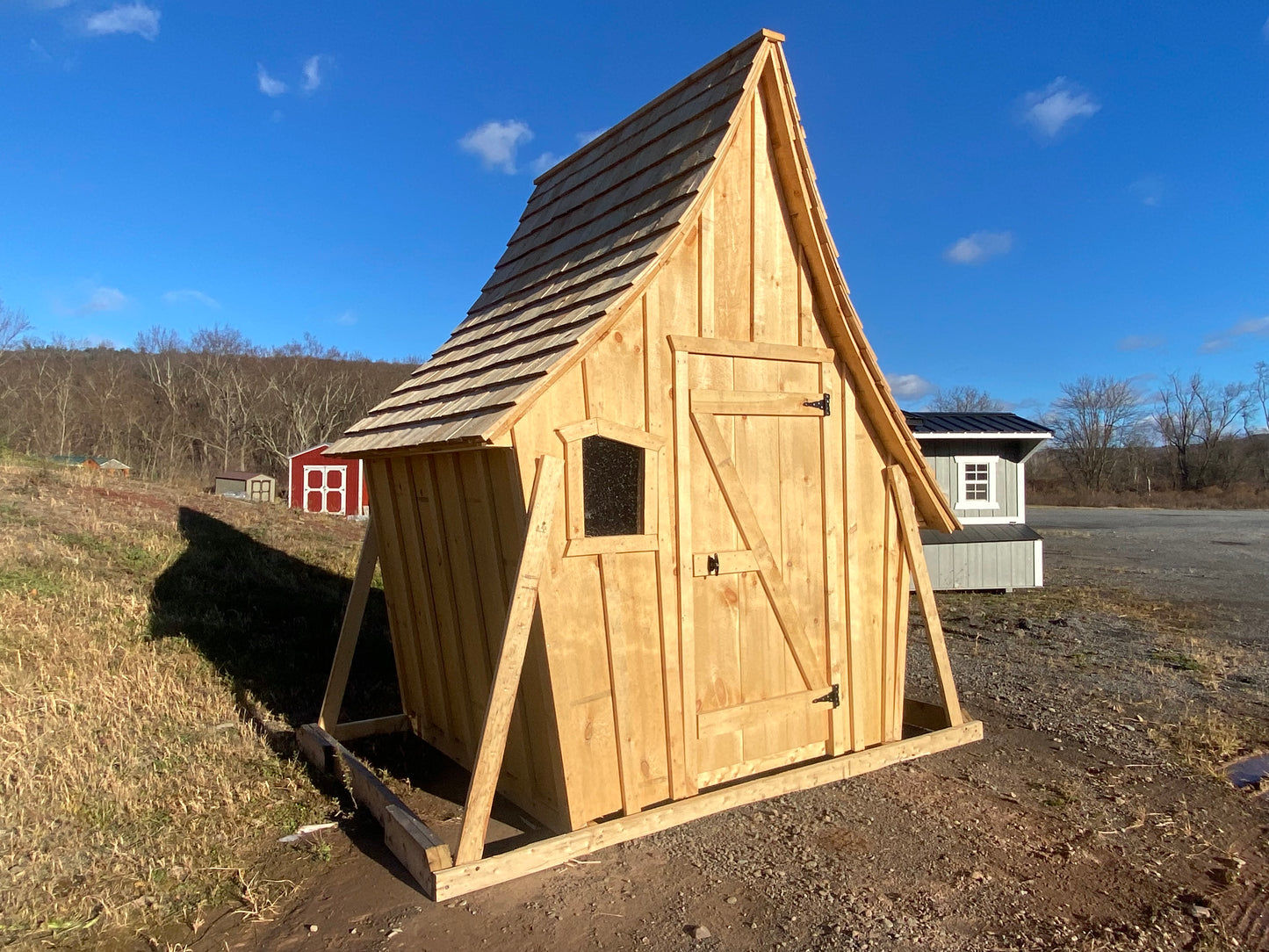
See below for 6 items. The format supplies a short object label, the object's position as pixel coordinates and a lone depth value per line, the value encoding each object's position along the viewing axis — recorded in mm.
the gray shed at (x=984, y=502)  16219
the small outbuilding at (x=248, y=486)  26906
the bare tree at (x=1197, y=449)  59781
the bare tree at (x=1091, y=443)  65812
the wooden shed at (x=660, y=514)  4527
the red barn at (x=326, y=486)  27547
